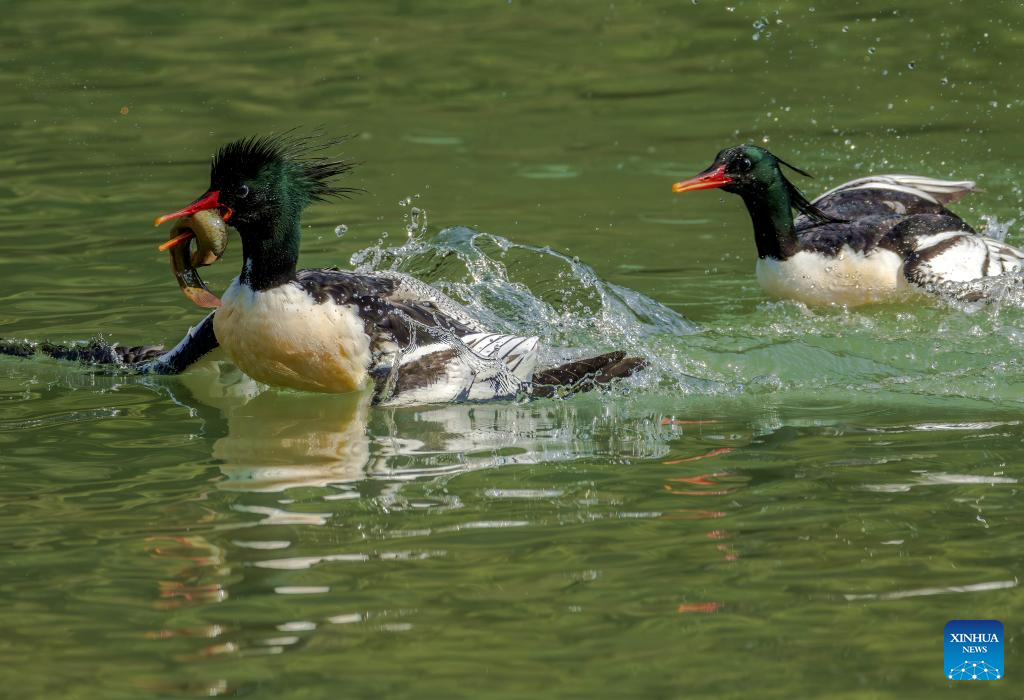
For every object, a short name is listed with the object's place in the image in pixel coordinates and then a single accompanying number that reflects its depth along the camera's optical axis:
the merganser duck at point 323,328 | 15.05
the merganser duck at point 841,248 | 19.06
